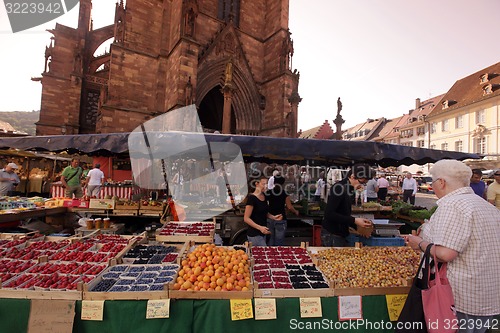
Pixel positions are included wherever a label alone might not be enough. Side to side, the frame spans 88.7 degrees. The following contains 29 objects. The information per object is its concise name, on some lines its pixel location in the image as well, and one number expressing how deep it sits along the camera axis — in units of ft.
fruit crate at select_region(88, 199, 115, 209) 23.48
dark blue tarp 17.39
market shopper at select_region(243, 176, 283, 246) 15.33
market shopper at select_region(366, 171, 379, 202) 38.75
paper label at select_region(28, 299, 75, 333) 7.98
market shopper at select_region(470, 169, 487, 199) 21.74
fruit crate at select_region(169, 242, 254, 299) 8.55
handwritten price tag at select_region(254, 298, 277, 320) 8.38
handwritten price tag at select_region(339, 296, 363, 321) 8.76
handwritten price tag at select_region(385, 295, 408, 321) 8.99
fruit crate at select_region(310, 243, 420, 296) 9.05
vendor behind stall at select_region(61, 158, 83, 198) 29.38
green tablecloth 8.23
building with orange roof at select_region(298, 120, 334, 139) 78.89
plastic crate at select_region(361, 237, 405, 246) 16.30
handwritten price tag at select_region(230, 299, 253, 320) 8.34
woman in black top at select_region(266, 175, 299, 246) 17.74
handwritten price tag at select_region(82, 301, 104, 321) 8.14
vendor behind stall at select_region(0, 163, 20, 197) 28.40
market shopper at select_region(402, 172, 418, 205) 41.48
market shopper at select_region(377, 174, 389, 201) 42.86
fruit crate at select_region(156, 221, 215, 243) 14.90
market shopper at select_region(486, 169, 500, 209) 21.36
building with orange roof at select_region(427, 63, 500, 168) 86.84
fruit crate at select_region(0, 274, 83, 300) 8.36
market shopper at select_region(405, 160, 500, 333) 6.27
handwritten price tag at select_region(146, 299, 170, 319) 8.18
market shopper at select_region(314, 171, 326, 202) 46.16
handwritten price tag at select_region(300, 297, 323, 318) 8.54
